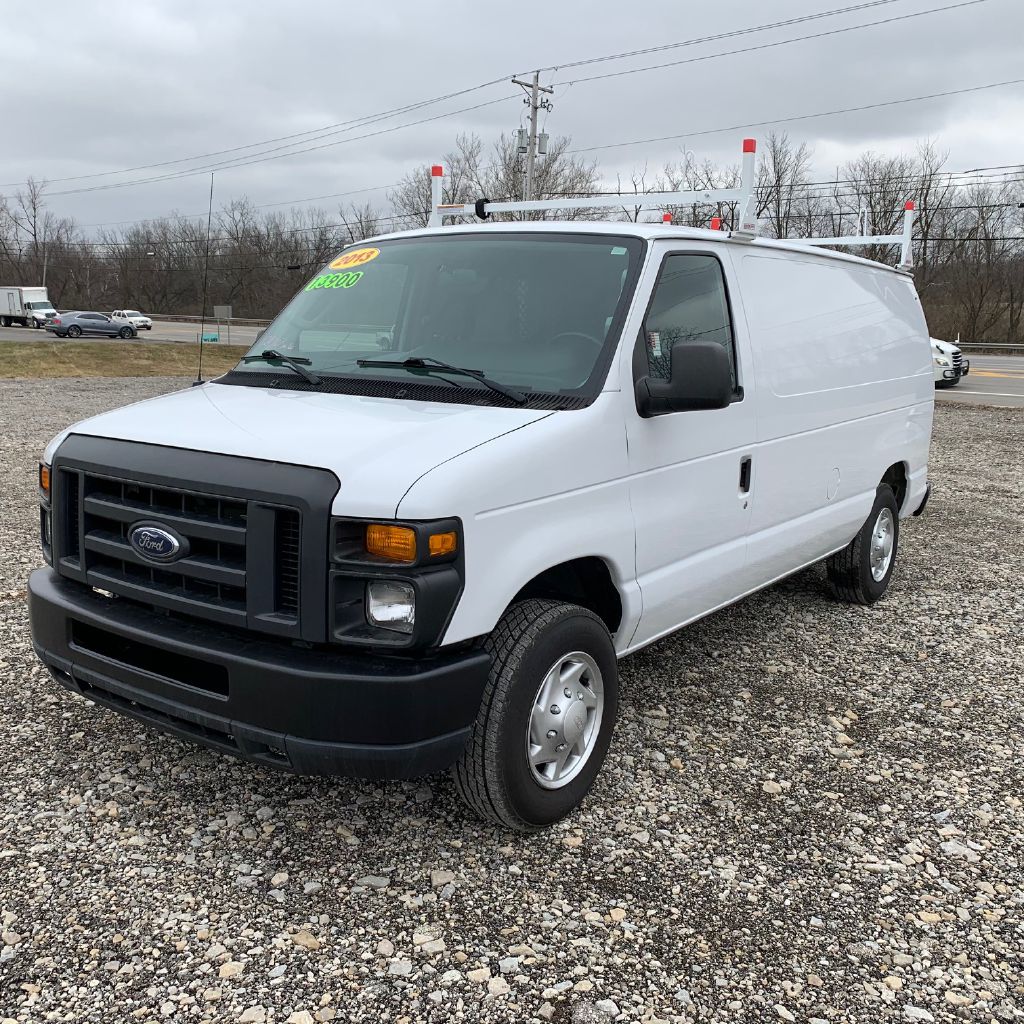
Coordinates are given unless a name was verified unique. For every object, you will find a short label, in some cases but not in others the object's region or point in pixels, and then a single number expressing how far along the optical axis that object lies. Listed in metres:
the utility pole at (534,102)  36.13
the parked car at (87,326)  48.06
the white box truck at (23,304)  55.31
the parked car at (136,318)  52.98
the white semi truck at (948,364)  23.89
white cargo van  2.79
